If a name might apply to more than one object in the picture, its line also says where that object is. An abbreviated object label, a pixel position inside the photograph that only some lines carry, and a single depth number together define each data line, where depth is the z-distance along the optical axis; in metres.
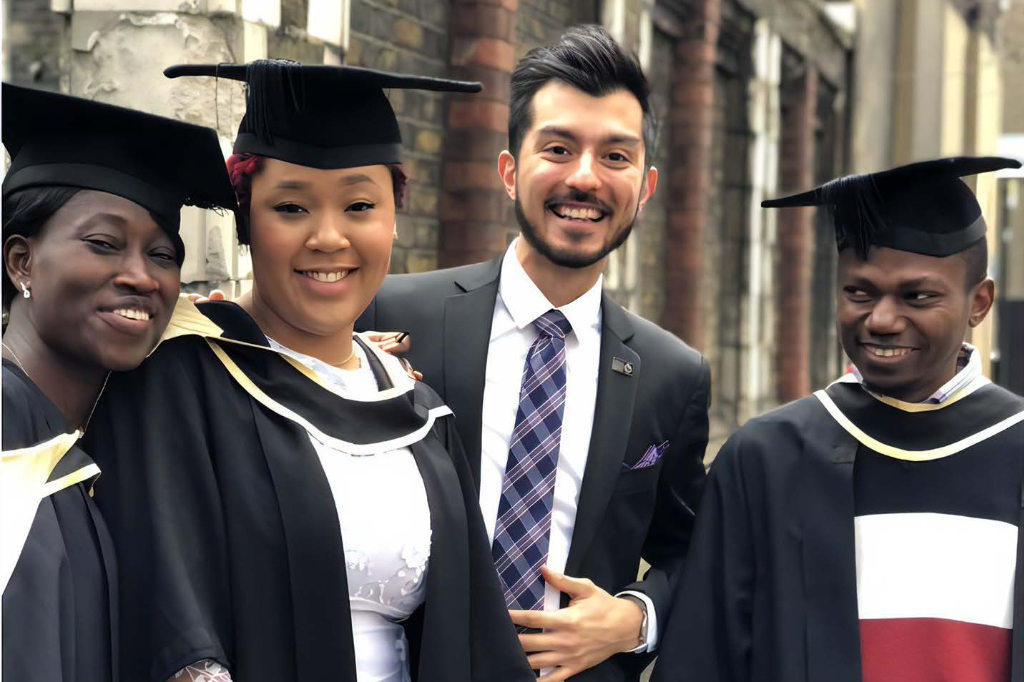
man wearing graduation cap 2.35
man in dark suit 2.55
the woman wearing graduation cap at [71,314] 1.69
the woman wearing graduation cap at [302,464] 1.91
